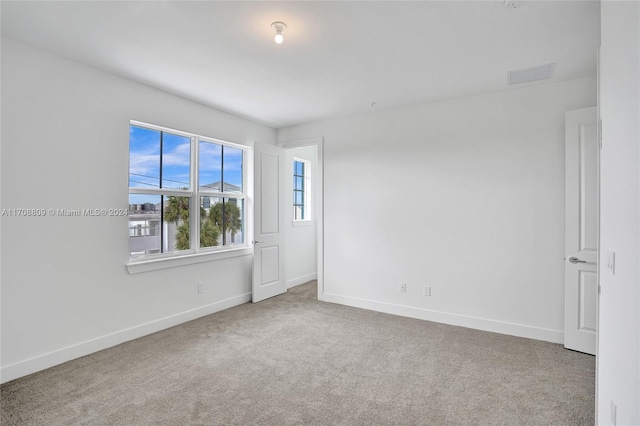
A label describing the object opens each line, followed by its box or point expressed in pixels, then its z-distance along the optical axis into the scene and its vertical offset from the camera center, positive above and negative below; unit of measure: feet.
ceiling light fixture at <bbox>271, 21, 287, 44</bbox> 7.37 +4.29
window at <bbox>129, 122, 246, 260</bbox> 11.48 +0.76
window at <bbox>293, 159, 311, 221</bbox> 20.39 +1.46
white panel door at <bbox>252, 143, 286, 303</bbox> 15.29 -0.57
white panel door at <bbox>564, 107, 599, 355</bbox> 9.73 -0.54
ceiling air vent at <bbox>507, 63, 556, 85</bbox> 9.74 +4.37
